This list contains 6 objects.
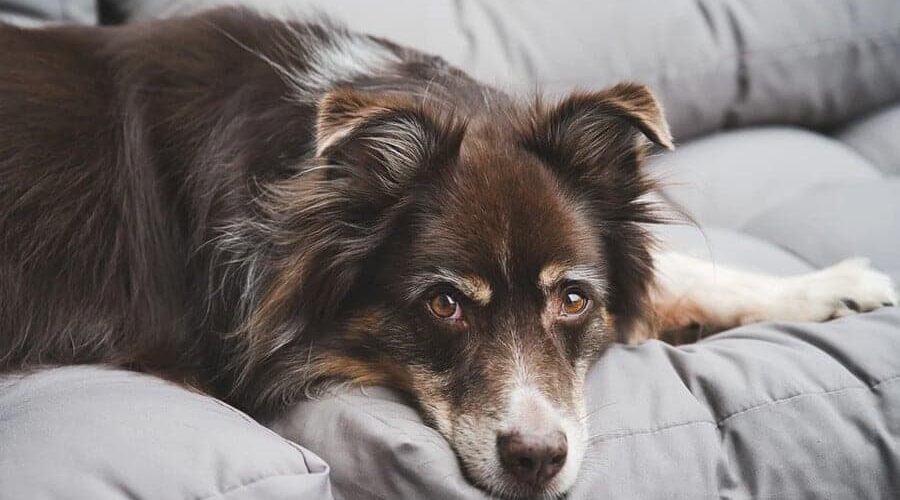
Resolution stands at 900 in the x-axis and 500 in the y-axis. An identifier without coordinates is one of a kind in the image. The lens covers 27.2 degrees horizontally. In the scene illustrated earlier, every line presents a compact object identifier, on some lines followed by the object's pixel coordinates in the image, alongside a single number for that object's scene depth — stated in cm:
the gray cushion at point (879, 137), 146
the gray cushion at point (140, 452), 88
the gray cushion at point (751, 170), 136
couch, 91
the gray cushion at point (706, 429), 95
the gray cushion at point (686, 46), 134
